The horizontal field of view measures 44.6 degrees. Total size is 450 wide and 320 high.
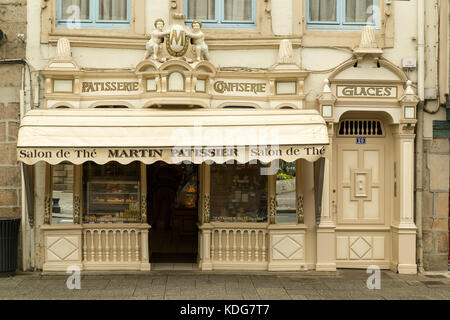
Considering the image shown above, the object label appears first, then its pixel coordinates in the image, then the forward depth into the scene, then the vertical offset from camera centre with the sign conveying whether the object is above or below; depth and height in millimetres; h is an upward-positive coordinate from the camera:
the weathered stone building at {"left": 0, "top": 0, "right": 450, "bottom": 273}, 10016 +1273
